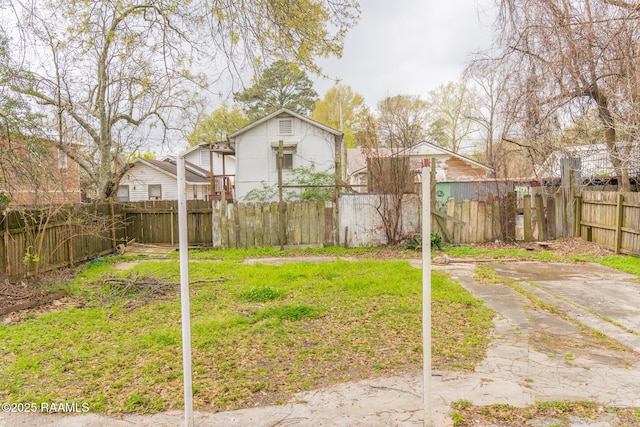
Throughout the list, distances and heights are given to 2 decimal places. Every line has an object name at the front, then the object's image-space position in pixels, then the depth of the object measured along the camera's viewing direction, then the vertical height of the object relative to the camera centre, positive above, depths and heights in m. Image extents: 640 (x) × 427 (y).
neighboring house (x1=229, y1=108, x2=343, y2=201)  18.44 +2.82
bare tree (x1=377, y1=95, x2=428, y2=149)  13.01 +5.76
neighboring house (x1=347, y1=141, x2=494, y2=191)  23.32 +2.24
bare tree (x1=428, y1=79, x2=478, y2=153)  33.22 +7.41
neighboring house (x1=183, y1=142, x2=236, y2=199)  31.40 +3.68
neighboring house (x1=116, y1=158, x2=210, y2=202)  25.83 +1.70
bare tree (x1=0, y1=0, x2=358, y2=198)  4.92 +2.20
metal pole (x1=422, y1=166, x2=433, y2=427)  2.83 -0.62
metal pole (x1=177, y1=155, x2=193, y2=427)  2.83 -0.57
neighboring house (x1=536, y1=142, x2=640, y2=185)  11.56 +1.11
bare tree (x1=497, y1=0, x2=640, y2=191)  8.82 +3.28
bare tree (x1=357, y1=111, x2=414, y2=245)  11.88 +0.70
